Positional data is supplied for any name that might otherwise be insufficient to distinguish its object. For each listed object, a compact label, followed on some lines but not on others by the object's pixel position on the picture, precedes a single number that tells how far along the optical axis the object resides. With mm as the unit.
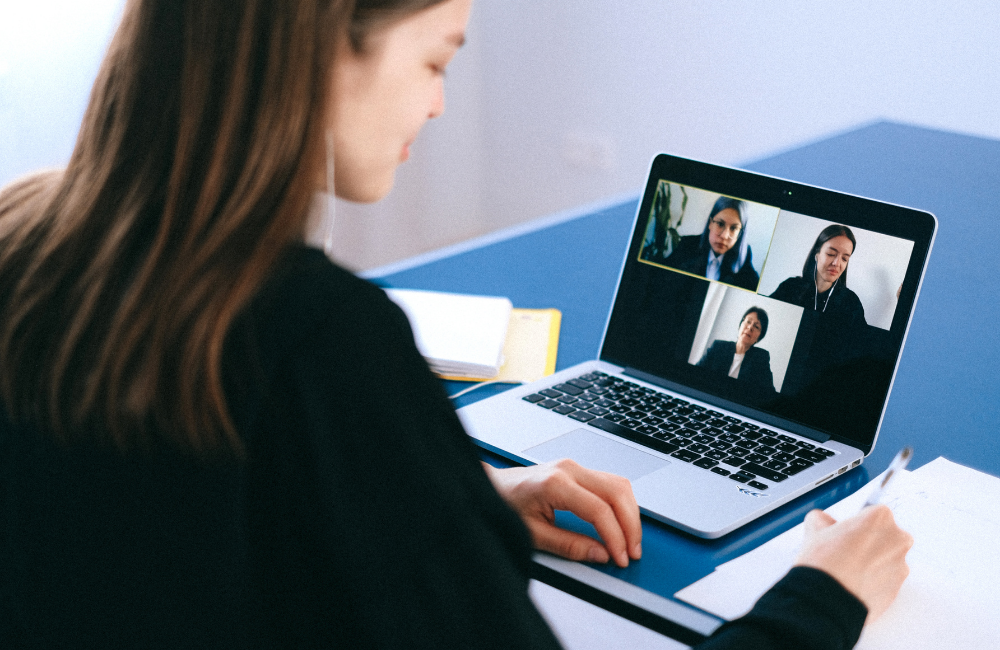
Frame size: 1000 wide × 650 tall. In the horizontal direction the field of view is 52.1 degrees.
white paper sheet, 746
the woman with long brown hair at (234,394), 572
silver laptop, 948
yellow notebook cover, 1177
